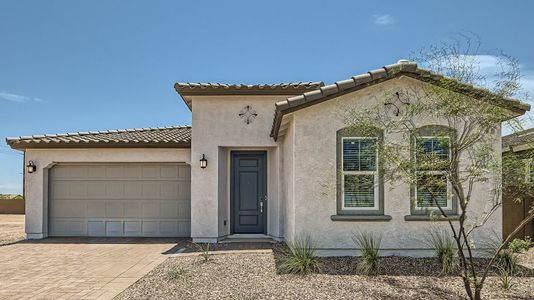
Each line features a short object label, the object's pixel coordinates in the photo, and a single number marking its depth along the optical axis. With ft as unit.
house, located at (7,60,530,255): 31.76
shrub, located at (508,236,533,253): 26.94
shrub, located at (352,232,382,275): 28.12
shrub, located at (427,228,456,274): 28.51
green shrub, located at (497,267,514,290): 24.86
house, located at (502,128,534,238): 39.96
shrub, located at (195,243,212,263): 32.35
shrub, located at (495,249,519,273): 28.58
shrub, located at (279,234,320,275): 27.96
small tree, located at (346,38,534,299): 21.66
